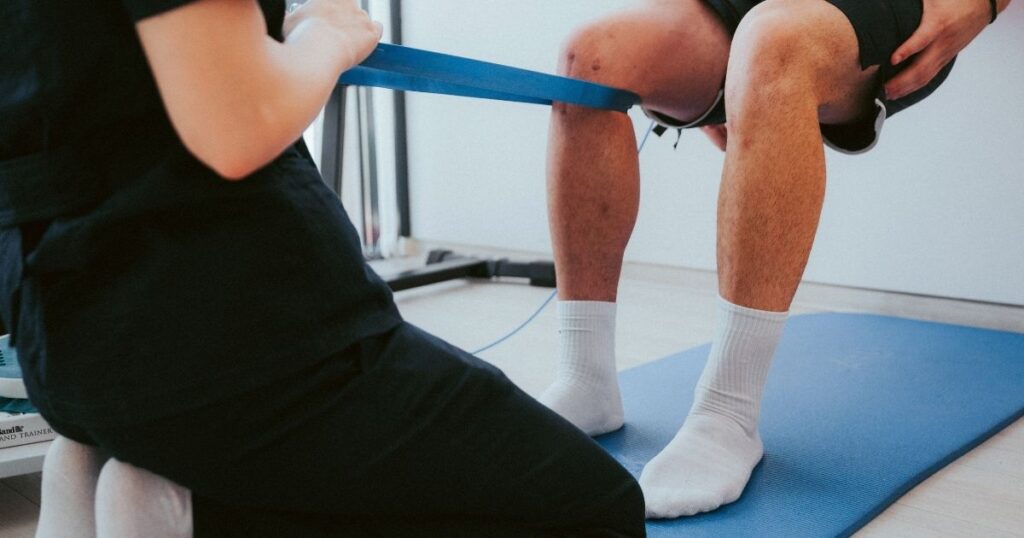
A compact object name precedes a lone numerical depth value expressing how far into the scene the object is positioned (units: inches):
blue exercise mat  36.8
